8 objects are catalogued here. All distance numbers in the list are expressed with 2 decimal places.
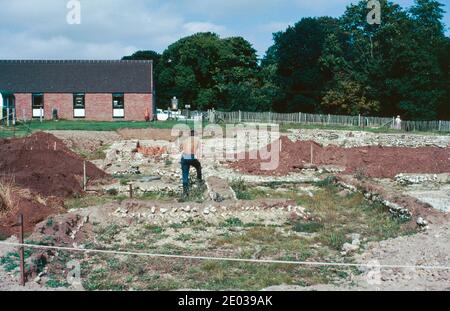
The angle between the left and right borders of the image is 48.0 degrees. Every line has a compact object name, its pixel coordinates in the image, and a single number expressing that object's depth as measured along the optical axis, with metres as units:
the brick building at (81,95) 43.97
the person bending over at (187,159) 16.09
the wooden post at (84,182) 17.42
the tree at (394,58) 47.22
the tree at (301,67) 54.88
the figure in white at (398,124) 45.47
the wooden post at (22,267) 7.62
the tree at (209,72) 60.66
